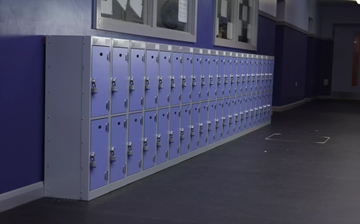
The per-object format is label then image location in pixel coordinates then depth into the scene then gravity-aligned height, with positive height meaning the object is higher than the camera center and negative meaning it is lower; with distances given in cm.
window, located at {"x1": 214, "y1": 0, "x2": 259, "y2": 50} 896 +85
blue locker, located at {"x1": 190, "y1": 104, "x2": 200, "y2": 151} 681 -72
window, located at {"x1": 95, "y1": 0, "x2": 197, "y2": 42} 541 +59
